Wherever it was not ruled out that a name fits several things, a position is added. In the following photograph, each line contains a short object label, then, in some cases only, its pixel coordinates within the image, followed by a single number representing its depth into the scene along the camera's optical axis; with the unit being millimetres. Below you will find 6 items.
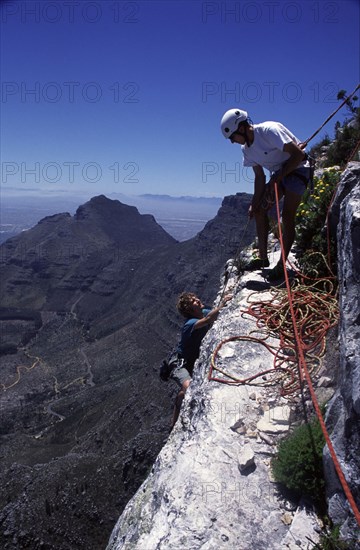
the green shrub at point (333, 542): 3537
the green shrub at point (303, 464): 4191
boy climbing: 7734
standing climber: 7195
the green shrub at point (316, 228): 8125
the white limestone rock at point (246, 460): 4703
